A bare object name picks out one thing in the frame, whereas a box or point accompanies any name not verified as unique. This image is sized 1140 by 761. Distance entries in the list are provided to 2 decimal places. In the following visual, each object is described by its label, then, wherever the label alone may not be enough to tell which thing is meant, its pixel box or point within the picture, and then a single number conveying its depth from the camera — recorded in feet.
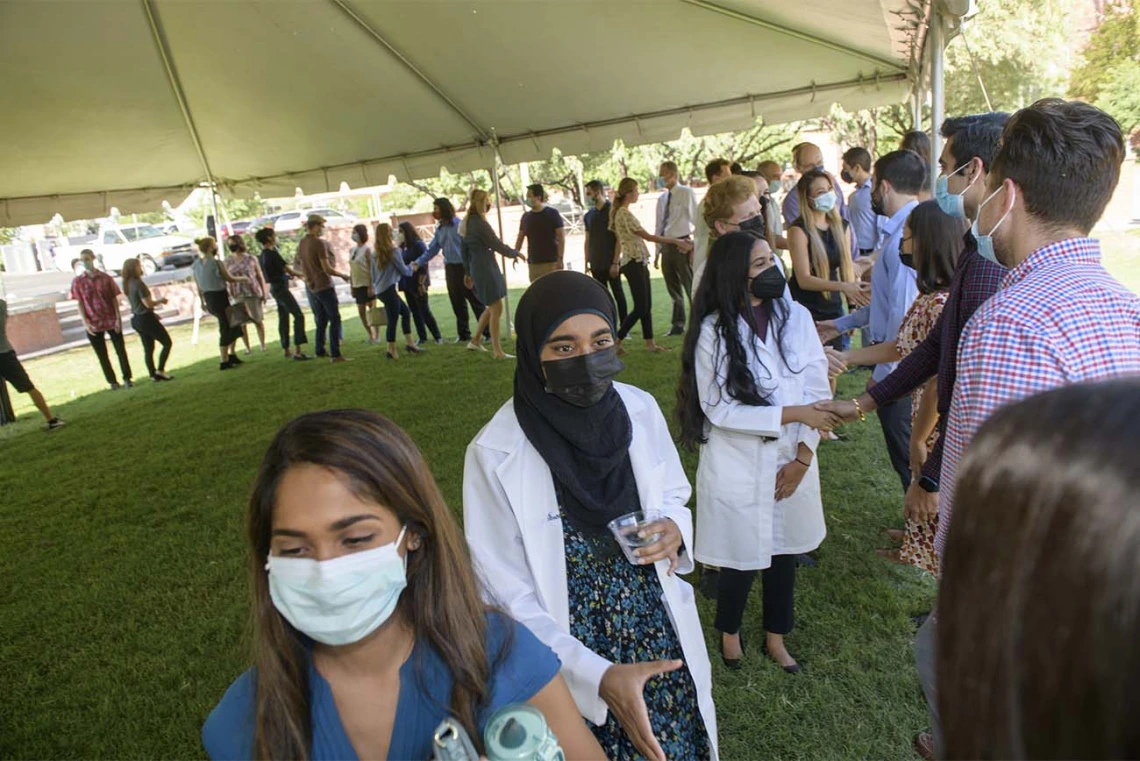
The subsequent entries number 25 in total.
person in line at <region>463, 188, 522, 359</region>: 32.89
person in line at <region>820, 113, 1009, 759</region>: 7.57
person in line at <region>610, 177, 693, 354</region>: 31.09
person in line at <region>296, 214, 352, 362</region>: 36.04
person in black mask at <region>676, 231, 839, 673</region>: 9.71
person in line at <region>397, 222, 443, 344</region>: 38.17
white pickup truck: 90.02
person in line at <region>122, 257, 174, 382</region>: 37.06
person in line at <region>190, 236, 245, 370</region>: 38.27
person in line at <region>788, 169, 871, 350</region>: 18.92
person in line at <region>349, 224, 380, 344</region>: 38.45
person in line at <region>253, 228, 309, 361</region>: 38.14
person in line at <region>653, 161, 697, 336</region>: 32.12
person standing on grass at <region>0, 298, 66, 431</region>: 28.63
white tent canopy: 21.11
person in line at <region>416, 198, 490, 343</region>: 36.27
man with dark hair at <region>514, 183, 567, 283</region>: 32.73
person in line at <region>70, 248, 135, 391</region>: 36.06
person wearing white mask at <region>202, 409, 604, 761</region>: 4.63
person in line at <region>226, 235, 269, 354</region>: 39.47
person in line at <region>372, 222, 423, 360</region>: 35.86
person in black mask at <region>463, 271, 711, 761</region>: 6.43
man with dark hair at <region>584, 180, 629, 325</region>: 32.17
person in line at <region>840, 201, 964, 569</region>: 10.62
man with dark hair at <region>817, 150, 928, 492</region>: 13.67
